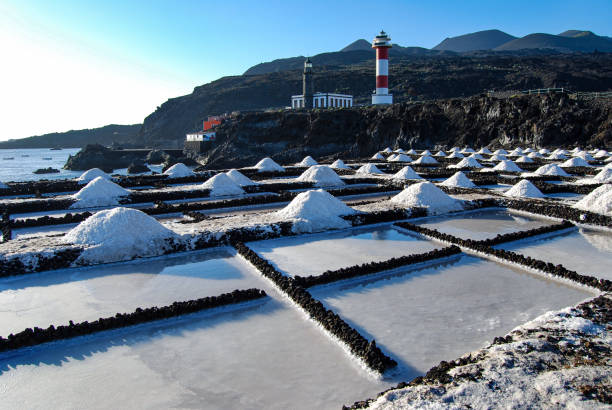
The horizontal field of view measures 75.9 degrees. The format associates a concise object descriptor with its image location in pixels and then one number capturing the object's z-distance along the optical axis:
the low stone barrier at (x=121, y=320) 6.31
